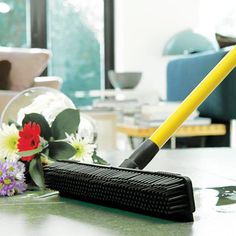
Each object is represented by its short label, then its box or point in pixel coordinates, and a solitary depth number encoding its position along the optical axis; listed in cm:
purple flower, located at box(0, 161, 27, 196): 192
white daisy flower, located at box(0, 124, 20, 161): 205
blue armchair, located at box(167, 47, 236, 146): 672
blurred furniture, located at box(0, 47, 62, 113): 835
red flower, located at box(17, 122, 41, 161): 203
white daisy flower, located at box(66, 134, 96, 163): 208
